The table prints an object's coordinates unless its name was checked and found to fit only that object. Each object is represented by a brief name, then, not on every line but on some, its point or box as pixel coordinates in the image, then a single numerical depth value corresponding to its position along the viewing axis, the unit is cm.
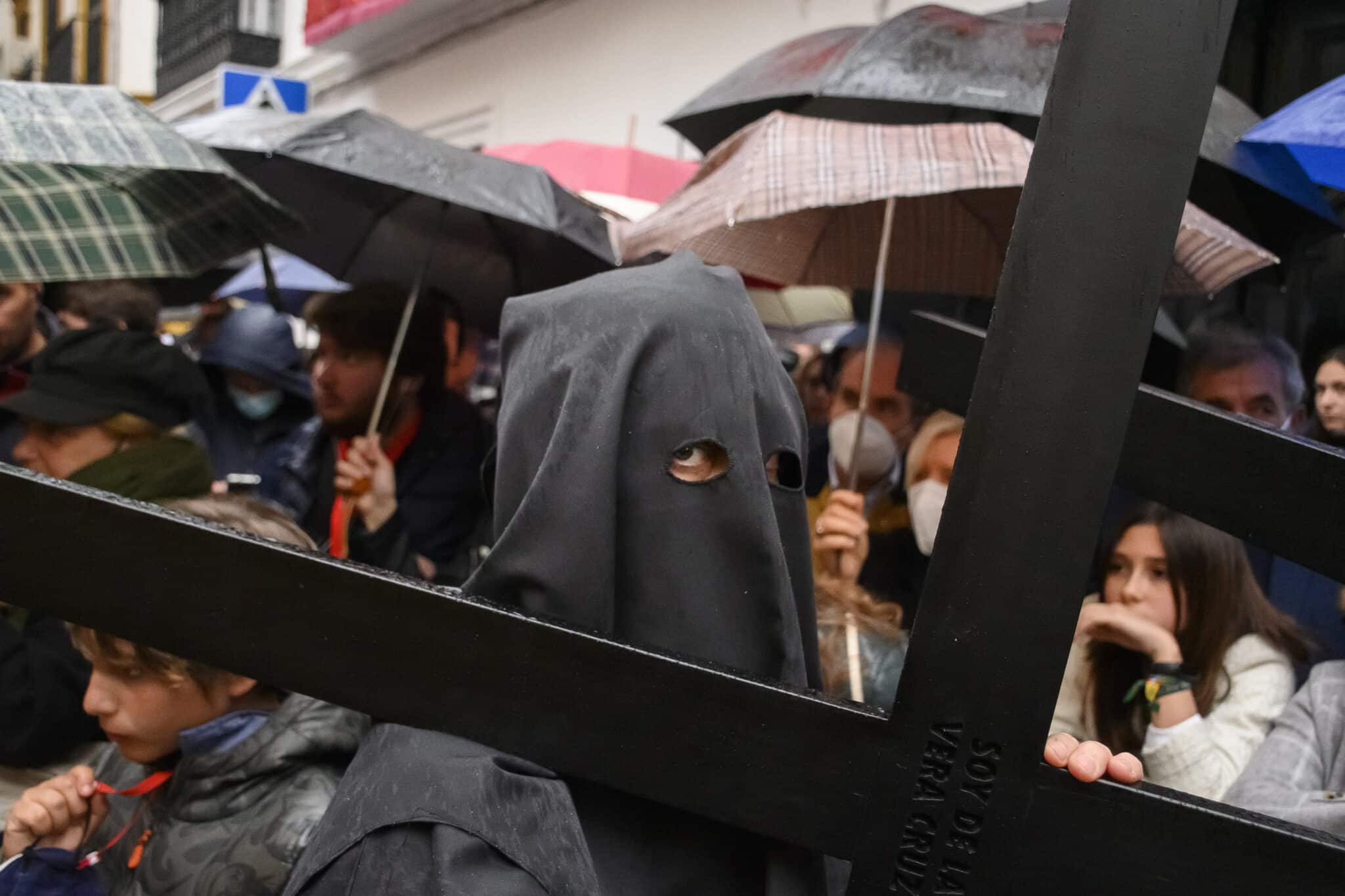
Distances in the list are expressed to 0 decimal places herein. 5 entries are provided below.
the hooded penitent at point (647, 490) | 131
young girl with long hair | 284
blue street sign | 923
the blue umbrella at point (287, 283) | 700
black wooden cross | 96
